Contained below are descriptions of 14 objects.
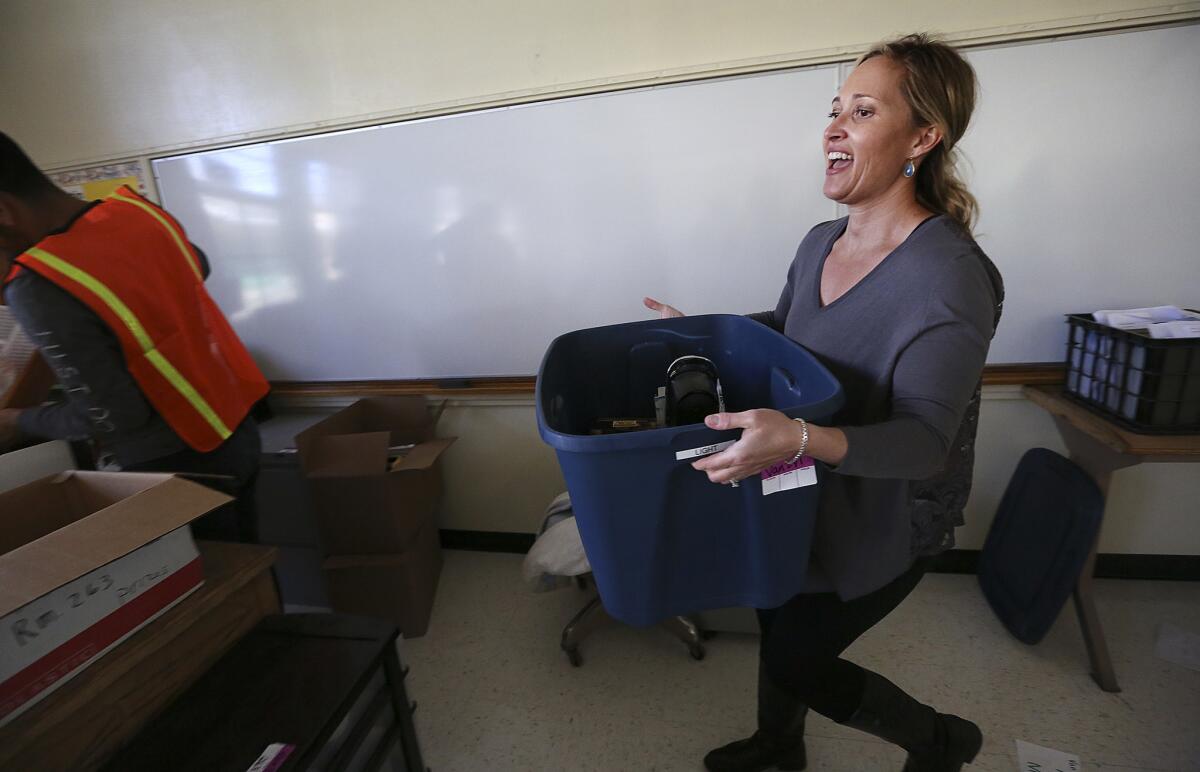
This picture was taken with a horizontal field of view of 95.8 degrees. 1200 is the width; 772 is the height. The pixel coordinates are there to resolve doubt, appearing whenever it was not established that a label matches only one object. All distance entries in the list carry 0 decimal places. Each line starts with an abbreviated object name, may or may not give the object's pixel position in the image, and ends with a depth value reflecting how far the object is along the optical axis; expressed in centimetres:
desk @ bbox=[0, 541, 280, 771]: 75
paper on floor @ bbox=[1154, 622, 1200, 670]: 163
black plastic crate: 138
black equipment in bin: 95
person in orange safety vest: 114
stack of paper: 140
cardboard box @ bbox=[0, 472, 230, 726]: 74
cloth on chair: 179
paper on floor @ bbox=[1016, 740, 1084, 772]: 136
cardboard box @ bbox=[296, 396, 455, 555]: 183
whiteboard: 159
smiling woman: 76
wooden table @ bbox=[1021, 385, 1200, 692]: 138
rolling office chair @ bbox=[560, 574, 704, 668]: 177
